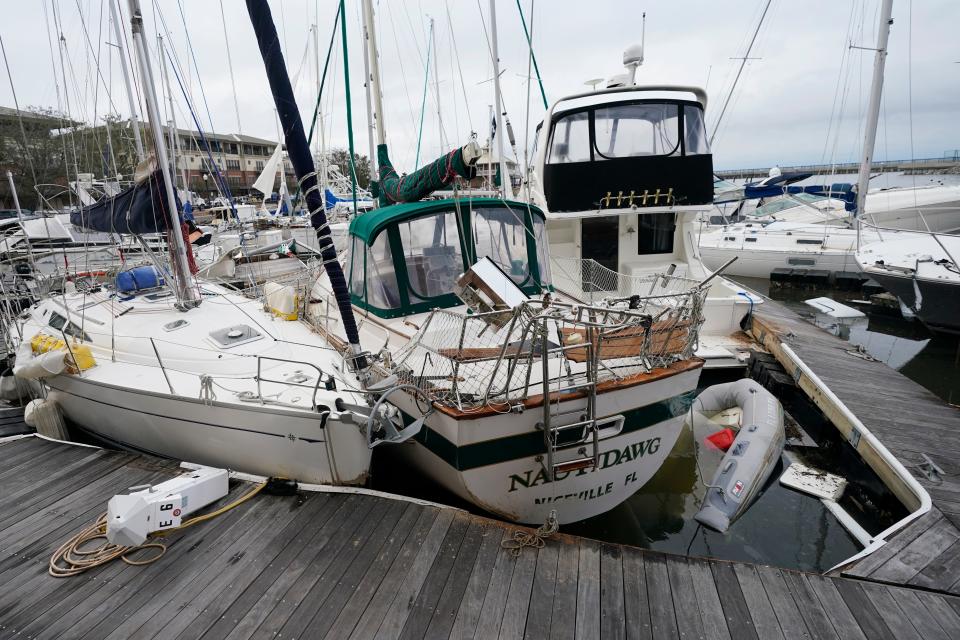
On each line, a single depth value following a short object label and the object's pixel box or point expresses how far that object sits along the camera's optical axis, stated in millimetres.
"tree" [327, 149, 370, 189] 49656
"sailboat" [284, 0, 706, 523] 3312
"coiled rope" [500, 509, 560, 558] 3443
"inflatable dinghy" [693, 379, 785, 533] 4668
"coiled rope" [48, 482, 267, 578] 3242
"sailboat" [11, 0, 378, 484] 3791
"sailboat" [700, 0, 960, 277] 15742
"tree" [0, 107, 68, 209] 22016
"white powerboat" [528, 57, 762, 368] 7648
